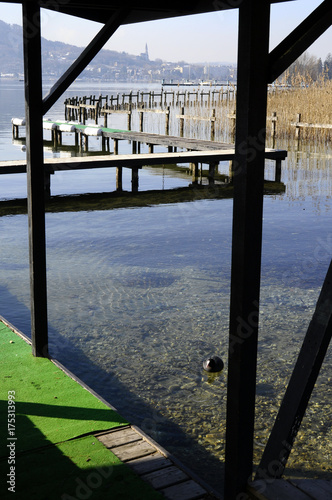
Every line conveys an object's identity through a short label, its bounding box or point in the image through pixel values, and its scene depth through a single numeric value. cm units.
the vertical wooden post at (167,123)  2882
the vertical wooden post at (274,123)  2459
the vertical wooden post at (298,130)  2399
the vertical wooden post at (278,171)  1677
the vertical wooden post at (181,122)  2818
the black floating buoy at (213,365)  536
